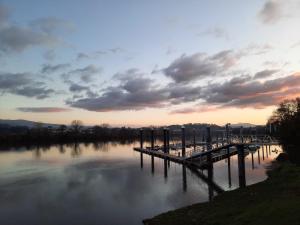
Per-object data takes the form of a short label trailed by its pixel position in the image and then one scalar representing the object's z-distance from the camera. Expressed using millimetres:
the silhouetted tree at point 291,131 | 17646
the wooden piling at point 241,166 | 17862
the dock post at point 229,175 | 19568
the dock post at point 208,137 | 25540
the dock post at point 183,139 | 30226
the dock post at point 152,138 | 42785
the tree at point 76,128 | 98320
